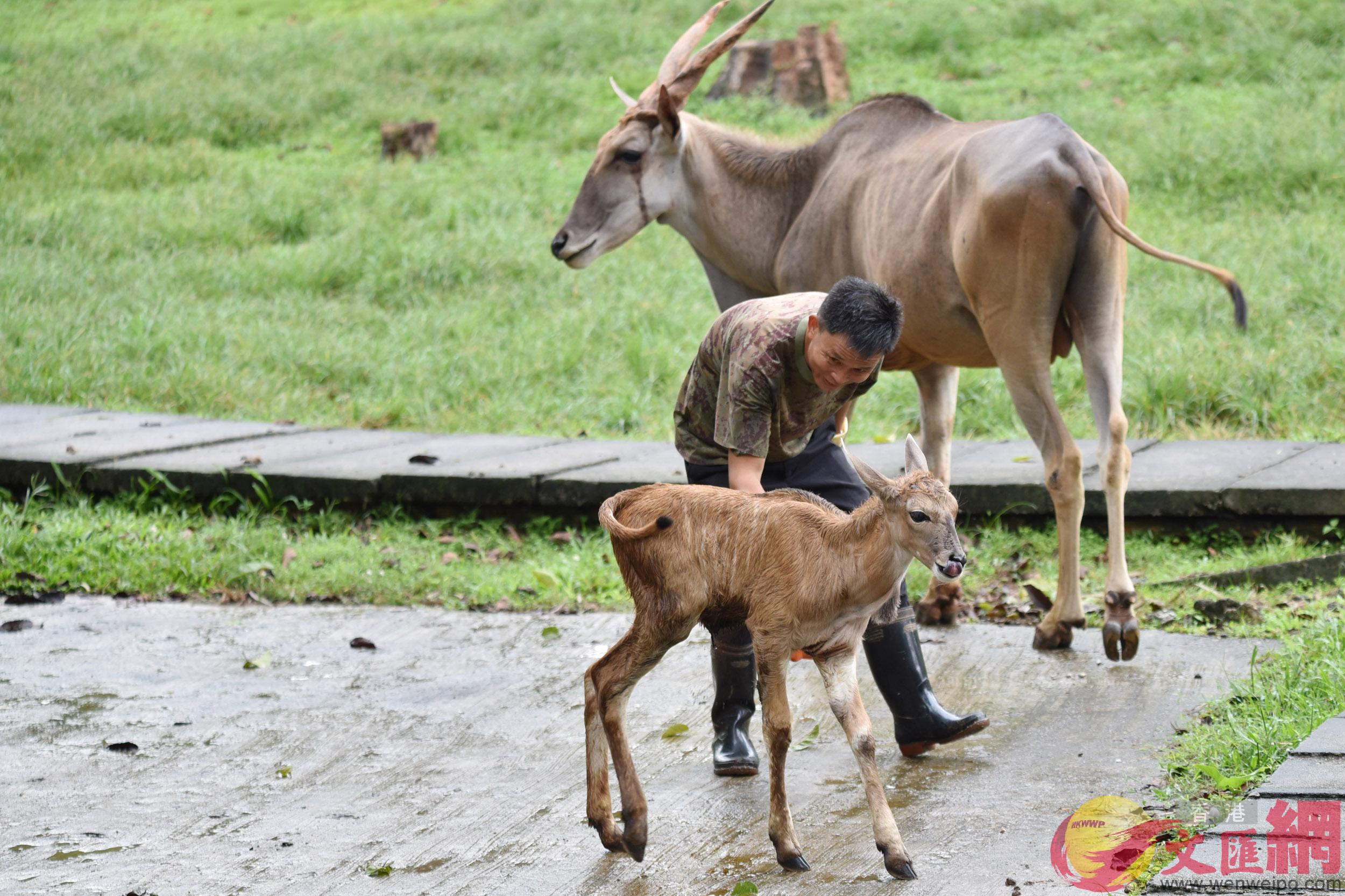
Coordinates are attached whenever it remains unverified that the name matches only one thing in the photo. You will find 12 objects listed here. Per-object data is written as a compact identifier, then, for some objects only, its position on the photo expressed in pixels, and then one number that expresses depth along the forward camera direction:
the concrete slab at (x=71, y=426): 16.05
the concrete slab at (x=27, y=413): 17.04
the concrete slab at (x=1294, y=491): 12.02
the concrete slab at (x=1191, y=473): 12.49
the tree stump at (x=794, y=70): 29.33
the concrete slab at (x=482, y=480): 14.08
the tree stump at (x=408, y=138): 29.06
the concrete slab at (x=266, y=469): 14.50
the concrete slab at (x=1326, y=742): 6.81
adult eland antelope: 10.44
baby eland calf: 7.20
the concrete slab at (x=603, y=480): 13.63
